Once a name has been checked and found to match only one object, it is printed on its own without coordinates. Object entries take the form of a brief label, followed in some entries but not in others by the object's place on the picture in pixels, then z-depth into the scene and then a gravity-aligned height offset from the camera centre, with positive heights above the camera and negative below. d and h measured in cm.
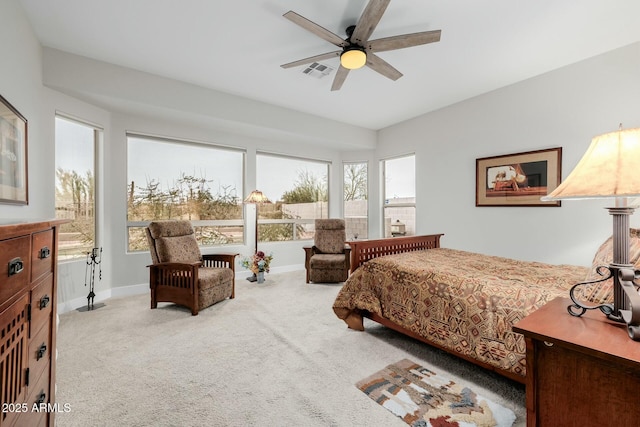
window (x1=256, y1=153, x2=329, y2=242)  512 +37
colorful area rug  150 -114
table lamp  91 +8
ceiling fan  197 +143
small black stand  325 -68
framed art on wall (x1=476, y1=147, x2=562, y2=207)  331 +47
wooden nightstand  84 -53
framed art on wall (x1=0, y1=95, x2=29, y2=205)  185 +43
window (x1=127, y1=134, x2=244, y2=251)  396 +41
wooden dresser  82 -40
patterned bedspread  160 -59
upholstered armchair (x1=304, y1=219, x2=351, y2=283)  429 -71
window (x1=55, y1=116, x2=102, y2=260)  316 +36
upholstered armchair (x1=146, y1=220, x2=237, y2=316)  307 -72
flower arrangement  433 -80
